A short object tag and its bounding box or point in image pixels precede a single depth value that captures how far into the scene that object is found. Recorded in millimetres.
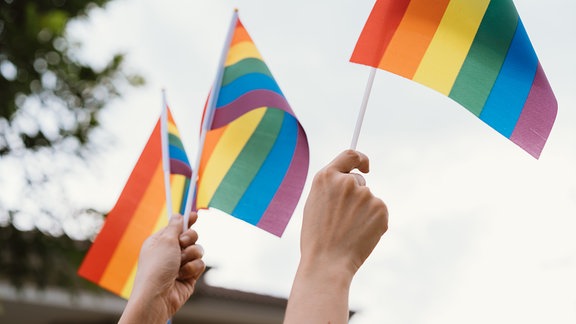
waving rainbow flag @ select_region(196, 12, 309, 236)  2420
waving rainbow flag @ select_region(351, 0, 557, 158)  1805
